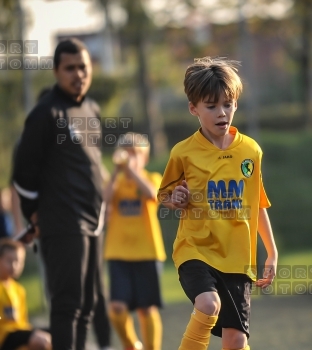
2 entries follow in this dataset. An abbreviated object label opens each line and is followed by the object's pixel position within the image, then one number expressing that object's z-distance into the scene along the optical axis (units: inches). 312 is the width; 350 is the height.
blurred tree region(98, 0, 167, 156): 1801.2
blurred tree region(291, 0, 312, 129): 1686.8
